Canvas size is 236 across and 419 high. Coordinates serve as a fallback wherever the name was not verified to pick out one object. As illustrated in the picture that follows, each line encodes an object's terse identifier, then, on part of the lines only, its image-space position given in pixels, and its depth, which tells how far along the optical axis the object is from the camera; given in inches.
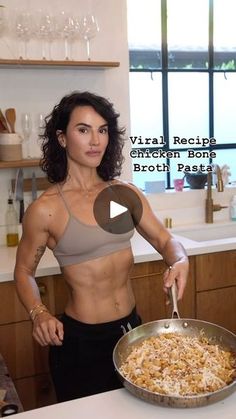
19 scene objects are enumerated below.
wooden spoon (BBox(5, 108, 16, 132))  97.9
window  126.5
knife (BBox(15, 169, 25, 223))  101.5
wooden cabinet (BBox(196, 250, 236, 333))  97.7
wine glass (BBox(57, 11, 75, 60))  100.0
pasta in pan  41.3
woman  59.2
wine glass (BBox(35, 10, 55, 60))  97.9
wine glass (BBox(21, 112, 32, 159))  100.9
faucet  122.8
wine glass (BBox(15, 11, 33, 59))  95.7
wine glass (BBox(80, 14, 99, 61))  100.4
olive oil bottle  101.5
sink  119.1
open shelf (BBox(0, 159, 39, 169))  94.0
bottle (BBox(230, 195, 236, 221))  126.8
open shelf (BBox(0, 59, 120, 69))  92.8
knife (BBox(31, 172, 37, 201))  103.2
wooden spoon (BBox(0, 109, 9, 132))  97.9
